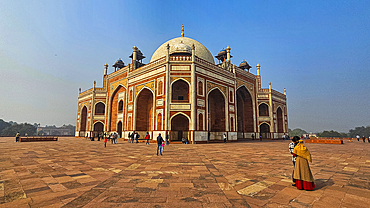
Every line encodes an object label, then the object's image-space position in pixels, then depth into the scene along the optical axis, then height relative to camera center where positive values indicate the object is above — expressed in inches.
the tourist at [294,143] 186.7 -22.5
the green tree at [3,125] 2856.8 -44.1
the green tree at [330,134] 2546.8 -159.0
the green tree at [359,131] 2824.8 -136.6
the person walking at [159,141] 382.5 -39.2
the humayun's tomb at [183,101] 839.7 +135.4
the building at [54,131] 3871.8 -186.6
